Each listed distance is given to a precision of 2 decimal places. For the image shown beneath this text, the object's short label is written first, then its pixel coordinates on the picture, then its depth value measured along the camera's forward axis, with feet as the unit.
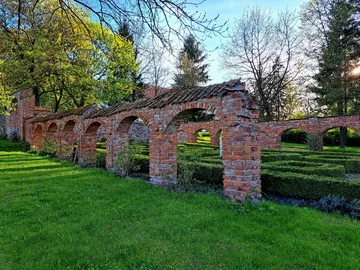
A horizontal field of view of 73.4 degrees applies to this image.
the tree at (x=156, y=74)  80.45
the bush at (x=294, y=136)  76.58
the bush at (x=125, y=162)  24.41
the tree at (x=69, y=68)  43.83
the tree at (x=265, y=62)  70.18
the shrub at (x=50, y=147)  40.34
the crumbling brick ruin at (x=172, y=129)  15.44
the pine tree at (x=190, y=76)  82.89
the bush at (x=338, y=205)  14.24
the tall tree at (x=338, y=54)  59.67
